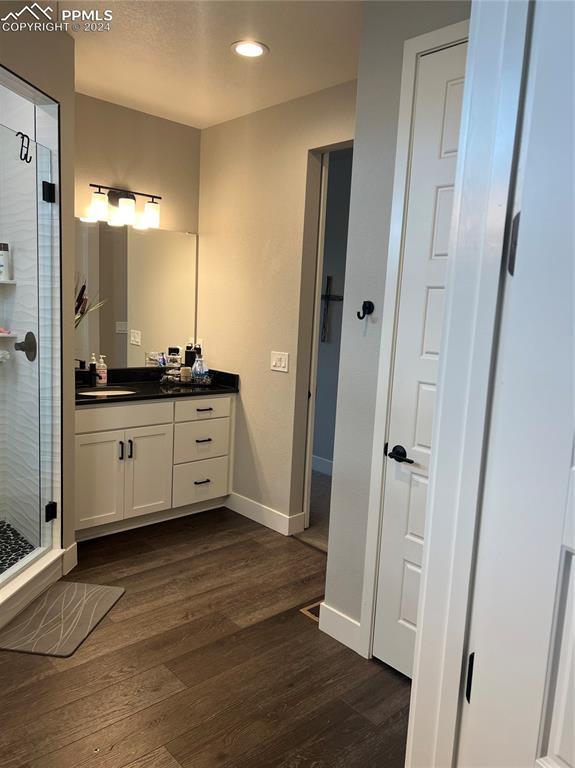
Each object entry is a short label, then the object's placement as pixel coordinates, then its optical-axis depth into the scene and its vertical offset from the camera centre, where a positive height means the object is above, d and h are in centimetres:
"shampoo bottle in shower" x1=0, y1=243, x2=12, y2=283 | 292 +19
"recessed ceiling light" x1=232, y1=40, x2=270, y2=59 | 264 +131
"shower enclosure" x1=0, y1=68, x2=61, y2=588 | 263 -10
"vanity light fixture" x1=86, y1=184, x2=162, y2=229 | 360 +67
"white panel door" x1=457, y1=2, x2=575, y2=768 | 55 -14
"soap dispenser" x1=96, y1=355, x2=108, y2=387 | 365 -45
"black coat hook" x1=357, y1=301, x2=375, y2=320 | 224 +5
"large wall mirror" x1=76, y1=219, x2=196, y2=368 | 366 +13
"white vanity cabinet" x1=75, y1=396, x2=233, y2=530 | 320 -93
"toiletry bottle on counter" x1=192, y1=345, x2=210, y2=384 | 396 -43
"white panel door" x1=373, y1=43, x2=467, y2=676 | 196 -6
